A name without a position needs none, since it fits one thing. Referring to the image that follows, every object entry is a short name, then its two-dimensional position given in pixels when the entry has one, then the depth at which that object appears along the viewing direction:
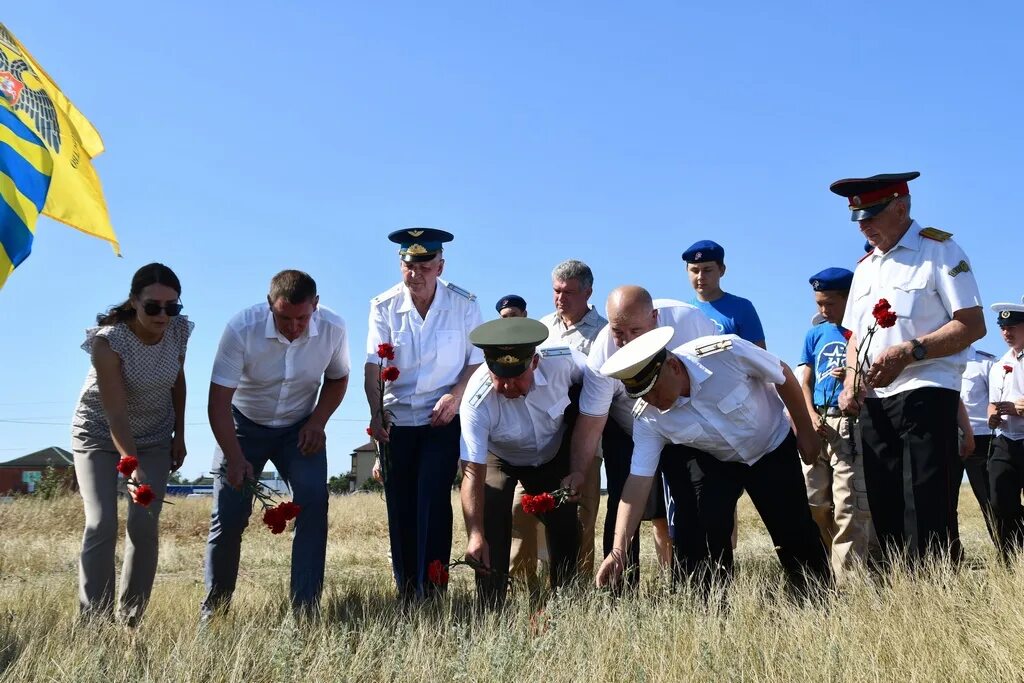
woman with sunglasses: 5.85
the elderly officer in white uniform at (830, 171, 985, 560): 5.23
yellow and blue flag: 5.71
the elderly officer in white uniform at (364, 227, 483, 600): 6.53
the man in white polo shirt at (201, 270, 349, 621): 6.21
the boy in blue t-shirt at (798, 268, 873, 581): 7.34
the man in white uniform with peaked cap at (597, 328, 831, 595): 5.34
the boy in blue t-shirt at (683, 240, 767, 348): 7.32
